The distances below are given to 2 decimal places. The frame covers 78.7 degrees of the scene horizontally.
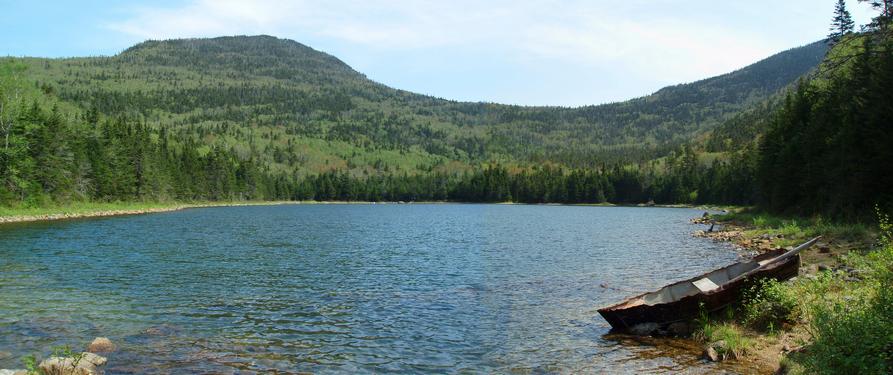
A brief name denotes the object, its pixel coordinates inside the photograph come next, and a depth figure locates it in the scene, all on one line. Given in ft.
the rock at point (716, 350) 58.03
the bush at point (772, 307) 63.62
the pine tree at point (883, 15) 167.63
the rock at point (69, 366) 48.70
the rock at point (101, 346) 59.88
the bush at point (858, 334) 35.78
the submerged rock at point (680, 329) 68.74
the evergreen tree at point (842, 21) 268.21
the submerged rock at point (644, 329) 69.26
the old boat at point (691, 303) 67.97
